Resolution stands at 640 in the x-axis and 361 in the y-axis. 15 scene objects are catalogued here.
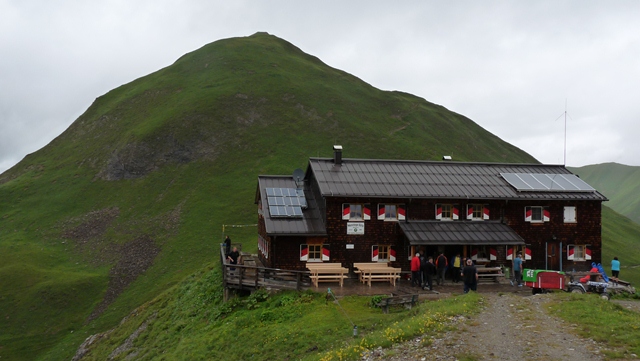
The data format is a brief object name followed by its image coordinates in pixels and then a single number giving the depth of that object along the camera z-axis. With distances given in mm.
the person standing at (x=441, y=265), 27609
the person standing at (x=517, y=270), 28402
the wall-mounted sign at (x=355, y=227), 30656
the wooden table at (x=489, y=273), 29059
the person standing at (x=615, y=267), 30859
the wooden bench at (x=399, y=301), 21859
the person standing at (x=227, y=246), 33859
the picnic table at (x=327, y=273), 26719
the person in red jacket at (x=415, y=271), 26859
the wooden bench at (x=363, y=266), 28578
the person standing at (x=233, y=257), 29734
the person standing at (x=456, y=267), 28844
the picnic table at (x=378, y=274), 27734
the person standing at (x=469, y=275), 24172
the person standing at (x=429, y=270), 25922
